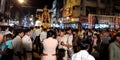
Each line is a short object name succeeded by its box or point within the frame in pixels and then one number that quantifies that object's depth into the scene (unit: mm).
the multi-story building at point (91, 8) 19245
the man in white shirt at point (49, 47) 3051
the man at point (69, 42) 4321
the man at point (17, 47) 3748
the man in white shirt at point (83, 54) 1853
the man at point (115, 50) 2751
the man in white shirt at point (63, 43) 4347
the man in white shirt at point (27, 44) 4045
